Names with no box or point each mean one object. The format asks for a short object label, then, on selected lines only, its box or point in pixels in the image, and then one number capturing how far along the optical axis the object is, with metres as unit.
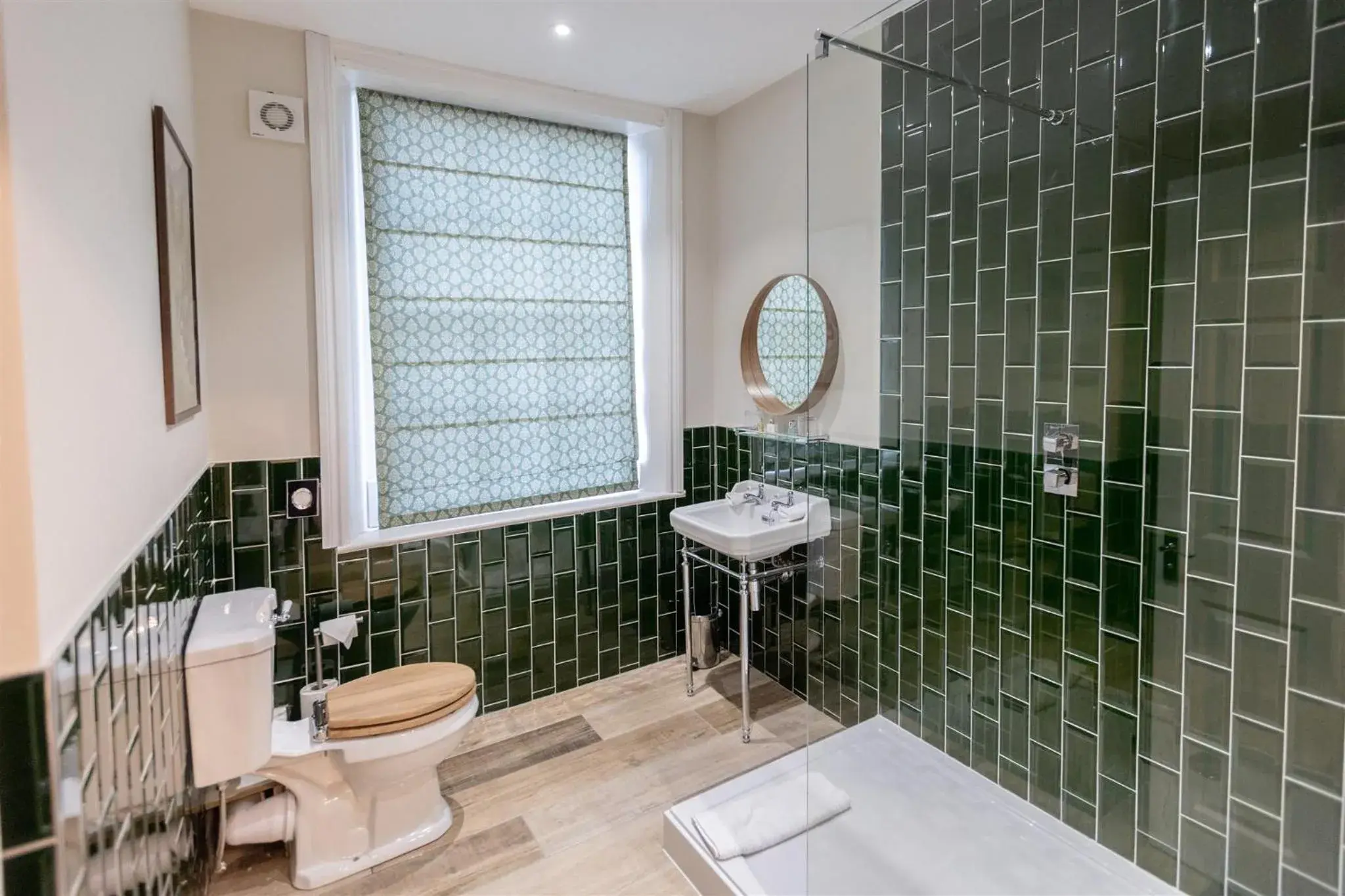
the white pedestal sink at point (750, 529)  2.54
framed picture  1.54
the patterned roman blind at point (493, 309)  2.56
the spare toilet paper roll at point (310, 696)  1.94
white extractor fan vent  2.21
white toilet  1.67
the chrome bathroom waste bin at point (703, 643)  3.13
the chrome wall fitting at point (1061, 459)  1.89
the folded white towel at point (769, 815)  1.86
